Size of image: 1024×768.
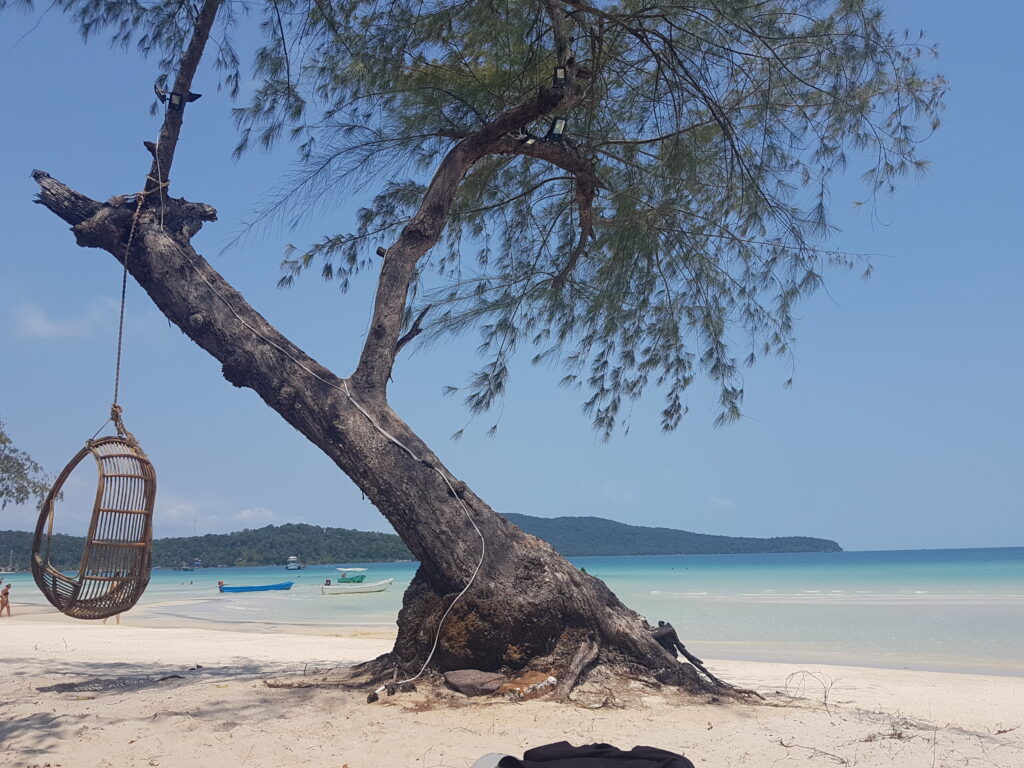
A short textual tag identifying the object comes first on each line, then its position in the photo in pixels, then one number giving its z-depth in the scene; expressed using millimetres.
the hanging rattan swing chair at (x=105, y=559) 4297
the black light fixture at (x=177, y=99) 5273
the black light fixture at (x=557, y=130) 5293
